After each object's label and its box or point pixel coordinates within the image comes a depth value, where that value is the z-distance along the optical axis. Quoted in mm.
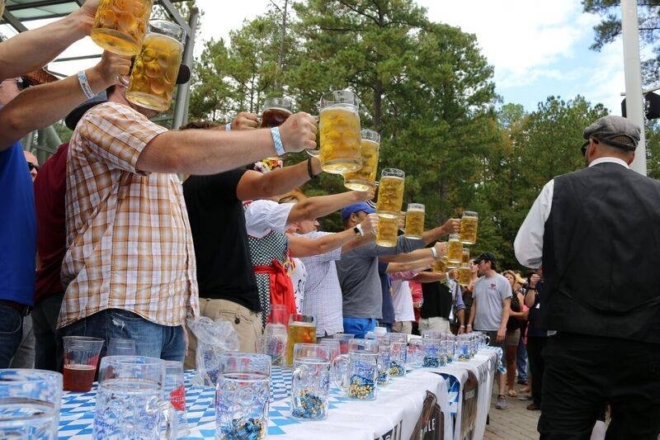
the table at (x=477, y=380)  2719
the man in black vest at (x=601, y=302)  2252
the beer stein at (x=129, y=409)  905
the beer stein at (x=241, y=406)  1107
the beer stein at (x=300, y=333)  2148
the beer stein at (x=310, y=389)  1427
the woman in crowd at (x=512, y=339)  8039
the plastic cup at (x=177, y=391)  1177
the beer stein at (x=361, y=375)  1757
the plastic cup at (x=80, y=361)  1397
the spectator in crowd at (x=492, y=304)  7613
